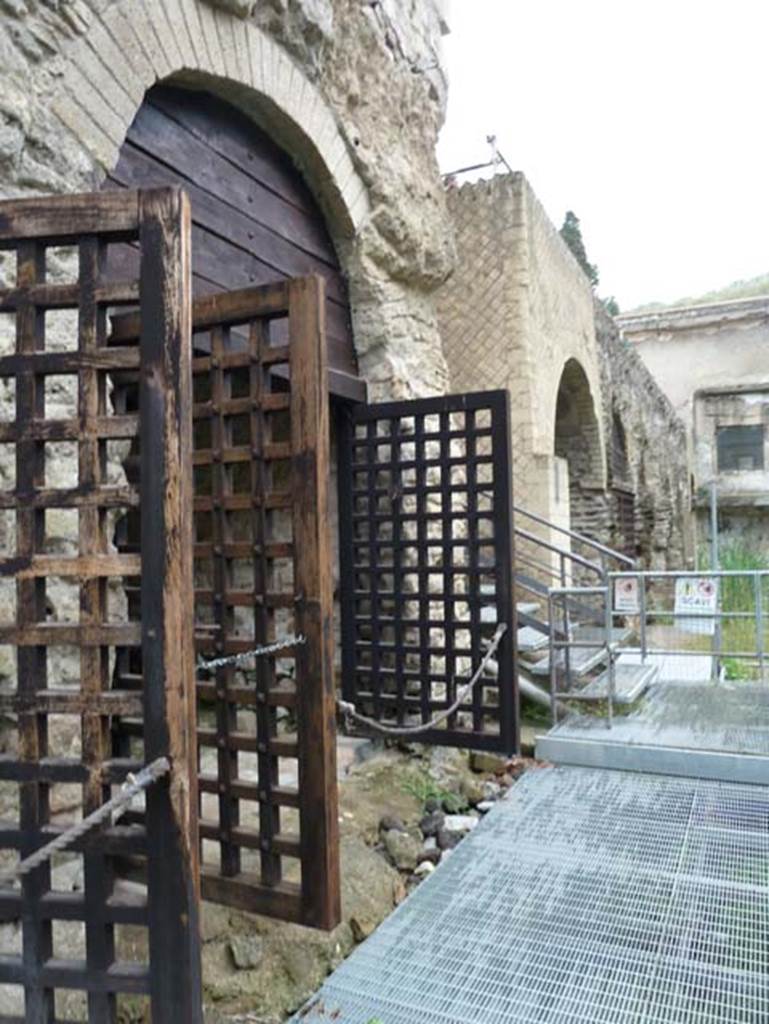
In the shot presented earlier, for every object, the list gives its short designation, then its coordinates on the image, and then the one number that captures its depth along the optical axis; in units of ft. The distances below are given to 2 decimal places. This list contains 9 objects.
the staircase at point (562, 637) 14.92
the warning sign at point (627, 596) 17.08
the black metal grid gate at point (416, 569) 12.73
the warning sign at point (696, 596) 17.67
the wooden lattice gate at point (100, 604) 5.05
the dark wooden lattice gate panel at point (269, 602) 7.49
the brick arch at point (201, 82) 7.84
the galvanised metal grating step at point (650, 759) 11.82
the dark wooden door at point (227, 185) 9.46
